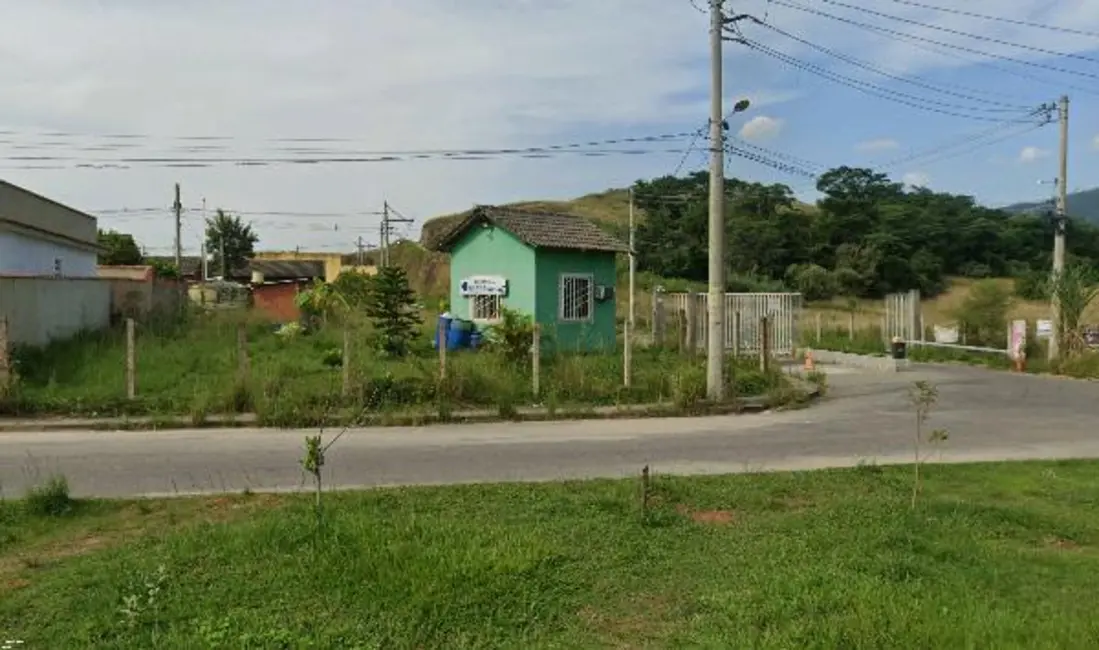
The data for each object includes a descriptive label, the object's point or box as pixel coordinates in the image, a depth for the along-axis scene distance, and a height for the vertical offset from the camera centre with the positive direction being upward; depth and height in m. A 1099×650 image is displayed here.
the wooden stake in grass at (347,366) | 16.05 -0.39
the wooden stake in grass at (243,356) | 16.31 -0.22
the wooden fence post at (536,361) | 17.44 -0.35
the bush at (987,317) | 34.41 +0.84
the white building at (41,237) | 23.19 +2.98
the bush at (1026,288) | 32.48 +2.53
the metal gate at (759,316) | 27.55 +0.73
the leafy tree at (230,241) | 81.25 +9.01
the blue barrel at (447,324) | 24.79 +0.48
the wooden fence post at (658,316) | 28.09 +0.74
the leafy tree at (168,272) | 42.85 +3.46
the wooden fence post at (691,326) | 23.50 +0.37
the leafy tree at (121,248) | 57.94 +6.09
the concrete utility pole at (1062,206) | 29.50 +4.12
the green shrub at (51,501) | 8.31 -1.38
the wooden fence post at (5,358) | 15.70 -0.23
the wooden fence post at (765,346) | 20.77 -0.12
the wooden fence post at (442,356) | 16.68 -0.25
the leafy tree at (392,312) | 22.73 +0.73
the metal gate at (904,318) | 35.84 +0.85
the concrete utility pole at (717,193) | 18.52 +2.90
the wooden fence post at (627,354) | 17.84 -0.24
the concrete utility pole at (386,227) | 58.36 +7.44
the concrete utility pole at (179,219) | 55.38 +7.29
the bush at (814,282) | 66.12 +4.06
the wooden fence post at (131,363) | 16.12 -0.33
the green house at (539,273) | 25.22 +1.89
